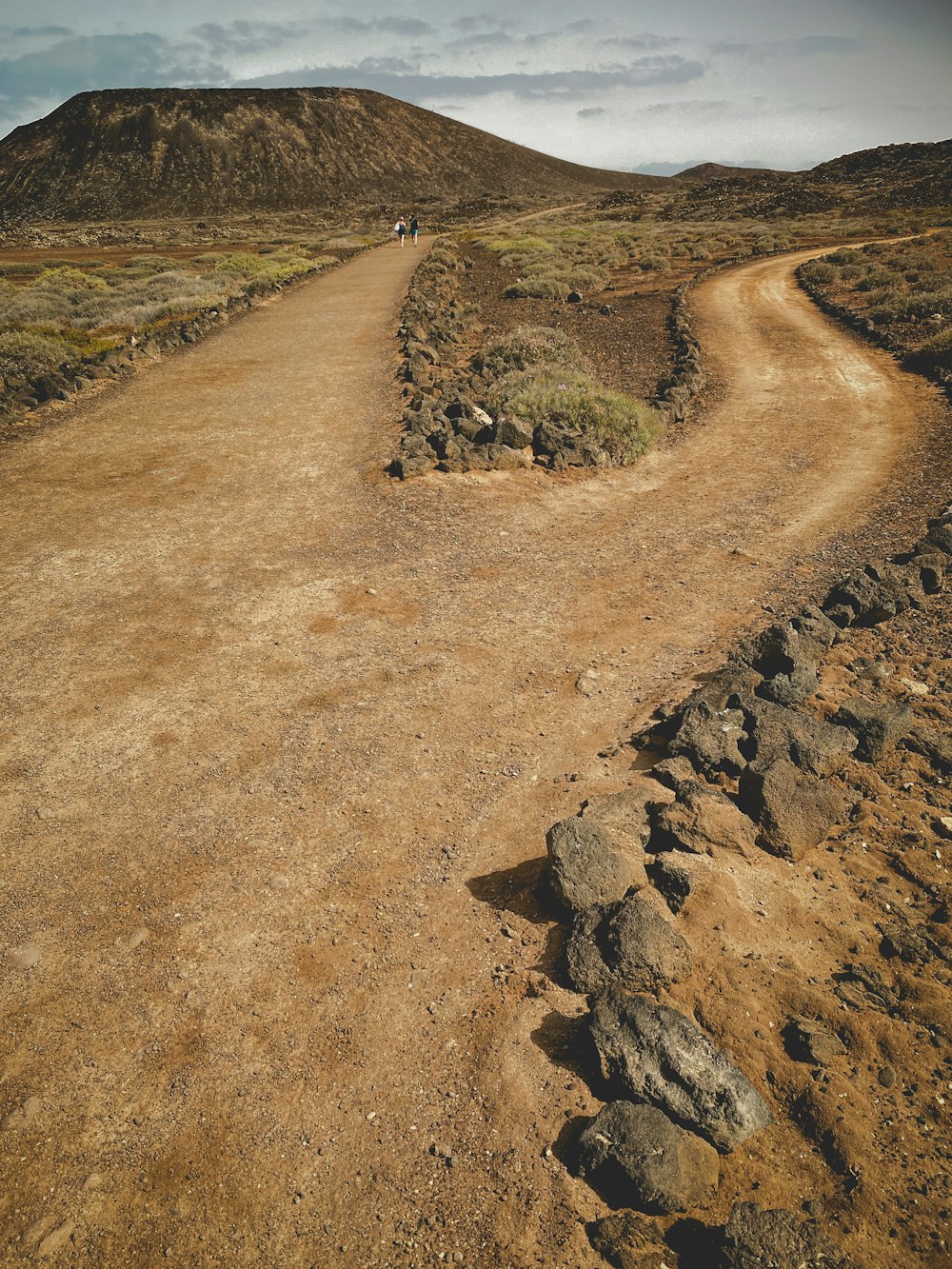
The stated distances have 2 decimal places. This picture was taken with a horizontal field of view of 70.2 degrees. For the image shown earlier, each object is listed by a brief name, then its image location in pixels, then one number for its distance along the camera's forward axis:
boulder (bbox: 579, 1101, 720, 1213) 3.10
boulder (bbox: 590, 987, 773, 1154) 3.31
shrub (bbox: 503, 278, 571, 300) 28.08
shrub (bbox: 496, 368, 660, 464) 13.19
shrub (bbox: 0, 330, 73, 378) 17.72
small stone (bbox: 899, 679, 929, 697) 6.54
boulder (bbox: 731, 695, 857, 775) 5.53
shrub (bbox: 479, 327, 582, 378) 17.66
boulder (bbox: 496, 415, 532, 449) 12.62
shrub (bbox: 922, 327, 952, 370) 16.97
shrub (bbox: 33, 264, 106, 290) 33.57
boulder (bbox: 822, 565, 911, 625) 7.68
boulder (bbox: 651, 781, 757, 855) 4.96
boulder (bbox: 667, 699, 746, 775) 5.63
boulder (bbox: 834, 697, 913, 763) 5.68
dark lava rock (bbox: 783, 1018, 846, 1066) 3.65
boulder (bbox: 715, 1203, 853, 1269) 2.77
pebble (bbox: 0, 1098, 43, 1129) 3.63
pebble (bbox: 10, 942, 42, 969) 4.45
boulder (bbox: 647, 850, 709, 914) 4.53
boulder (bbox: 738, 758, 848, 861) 4.99
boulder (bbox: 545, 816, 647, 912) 4.56
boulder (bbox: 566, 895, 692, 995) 4.06
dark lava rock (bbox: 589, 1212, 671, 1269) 2.97
